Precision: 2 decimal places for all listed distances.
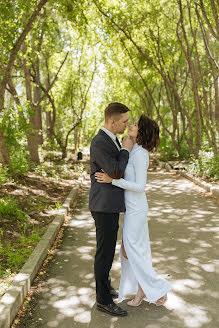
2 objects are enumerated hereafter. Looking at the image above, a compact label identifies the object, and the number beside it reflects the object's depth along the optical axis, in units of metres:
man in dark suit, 3.76
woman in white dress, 3.87
